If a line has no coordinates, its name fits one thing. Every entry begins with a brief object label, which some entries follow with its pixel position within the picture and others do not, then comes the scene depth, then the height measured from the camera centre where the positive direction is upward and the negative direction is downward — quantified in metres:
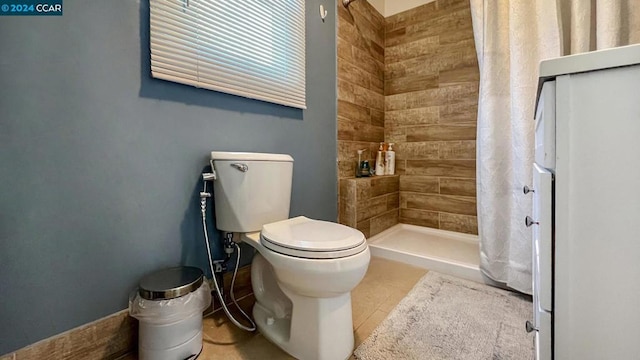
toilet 0.87 -0.28
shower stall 1.98 +0.44
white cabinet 0.43 -0.05
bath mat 0.97 -0.65
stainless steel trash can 0.89 -0.48
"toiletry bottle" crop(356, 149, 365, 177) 2.15 +0.08
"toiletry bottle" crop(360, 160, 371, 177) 2.16 +0.05
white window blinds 1.05 +0.62
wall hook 1.77 +1.11
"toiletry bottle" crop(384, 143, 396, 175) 2.39 +0.12
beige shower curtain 1.13 +0.46
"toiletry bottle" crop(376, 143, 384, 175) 2.36 +0.10
